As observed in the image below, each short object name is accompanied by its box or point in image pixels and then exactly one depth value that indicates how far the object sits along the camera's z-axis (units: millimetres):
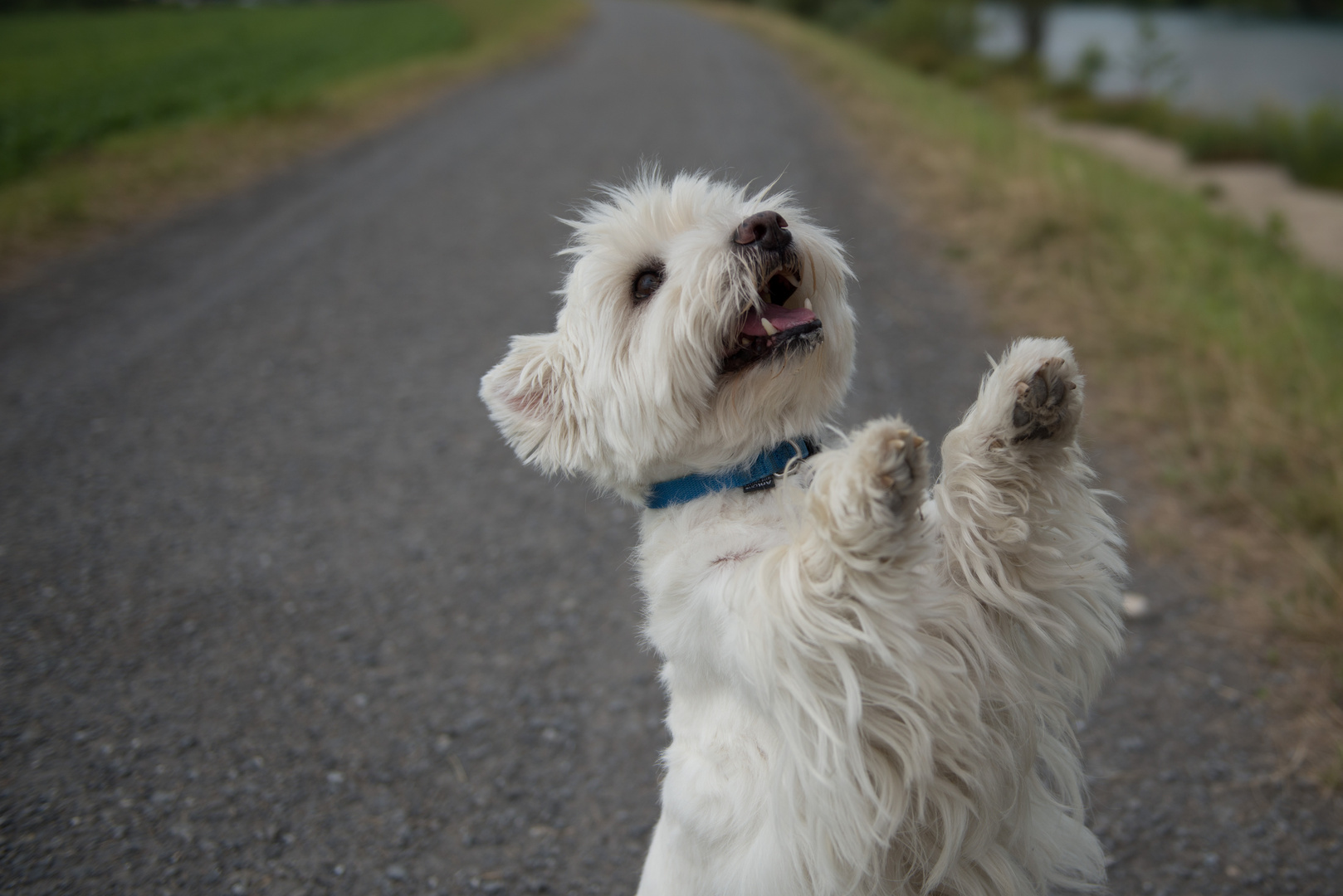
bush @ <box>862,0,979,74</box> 23750
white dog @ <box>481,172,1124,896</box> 1671
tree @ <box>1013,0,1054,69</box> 27234
